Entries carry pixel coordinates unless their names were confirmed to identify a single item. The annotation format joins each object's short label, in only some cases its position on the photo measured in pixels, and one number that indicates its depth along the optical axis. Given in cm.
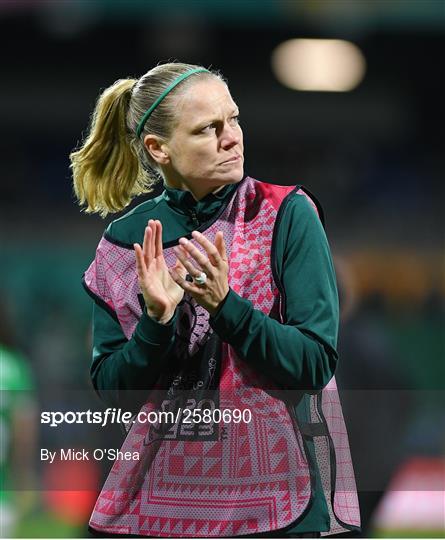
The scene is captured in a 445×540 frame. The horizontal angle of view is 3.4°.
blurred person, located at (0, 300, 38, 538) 1332
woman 1285
